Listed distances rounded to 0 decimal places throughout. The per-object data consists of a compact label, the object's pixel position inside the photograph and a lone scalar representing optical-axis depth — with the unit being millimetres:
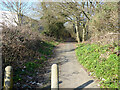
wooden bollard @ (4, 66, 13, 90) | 4176
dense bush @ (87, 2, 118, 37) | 8128
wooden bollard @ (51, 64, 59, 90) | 3628
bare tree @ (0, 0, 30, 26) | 12773
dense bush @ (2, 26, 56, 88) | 5959
